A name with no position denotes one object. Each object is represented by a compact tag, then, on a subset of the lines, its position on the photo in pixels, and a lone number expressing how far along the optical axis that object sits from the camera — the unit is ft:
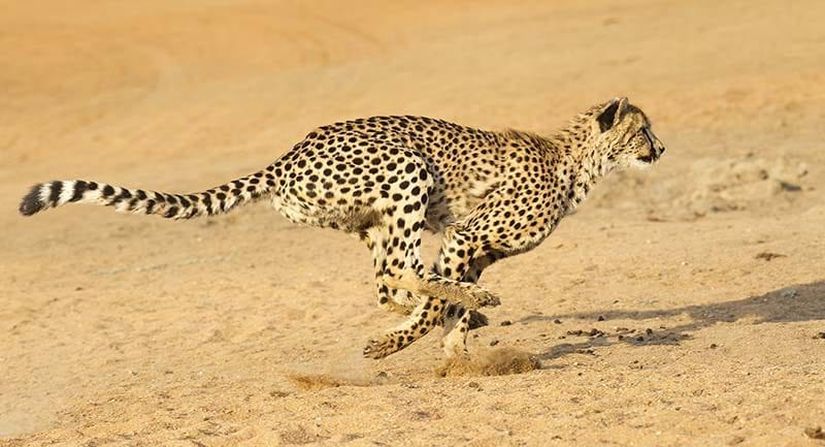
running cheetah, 54.70
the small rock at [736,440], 40.37
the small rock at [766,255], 72.43
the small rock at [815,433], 39.83
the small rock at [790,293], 66.18
